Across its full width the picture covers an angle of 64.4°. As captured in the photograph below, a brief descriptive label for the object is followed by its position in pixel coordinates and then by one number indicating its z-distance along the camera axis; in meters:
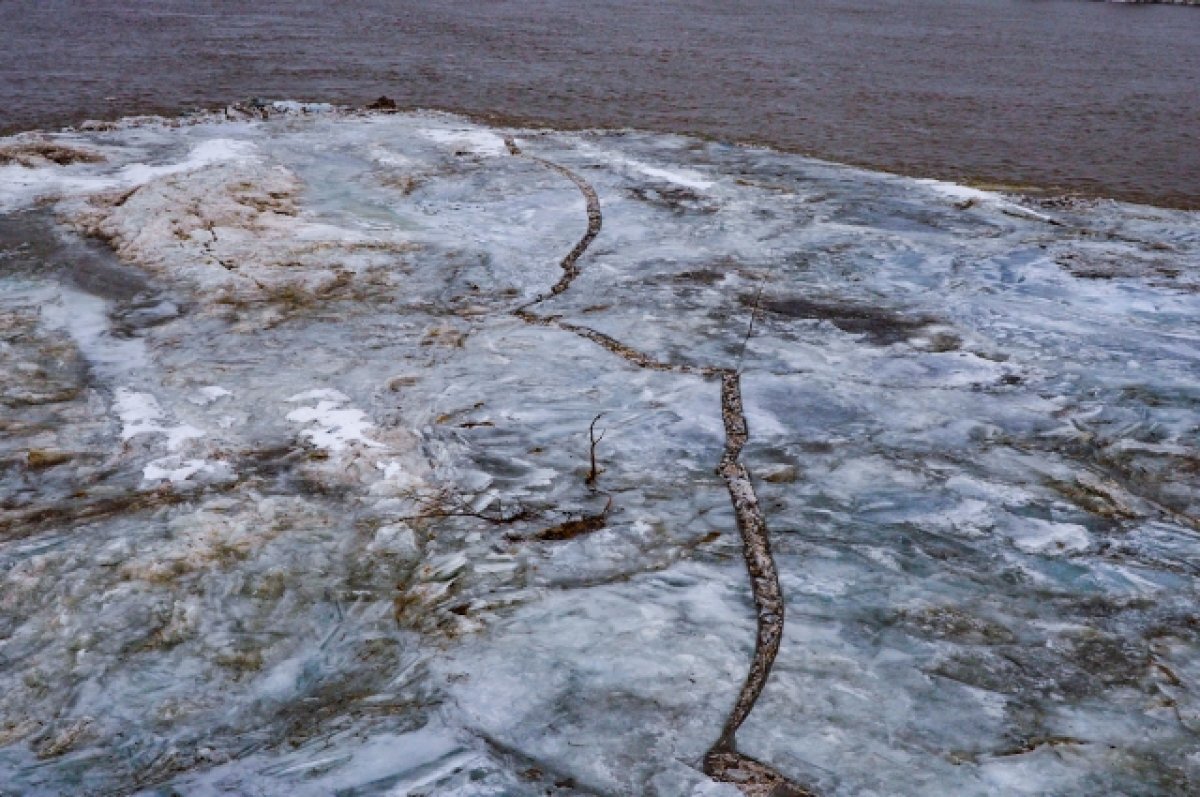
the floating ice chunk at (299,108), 9.53
